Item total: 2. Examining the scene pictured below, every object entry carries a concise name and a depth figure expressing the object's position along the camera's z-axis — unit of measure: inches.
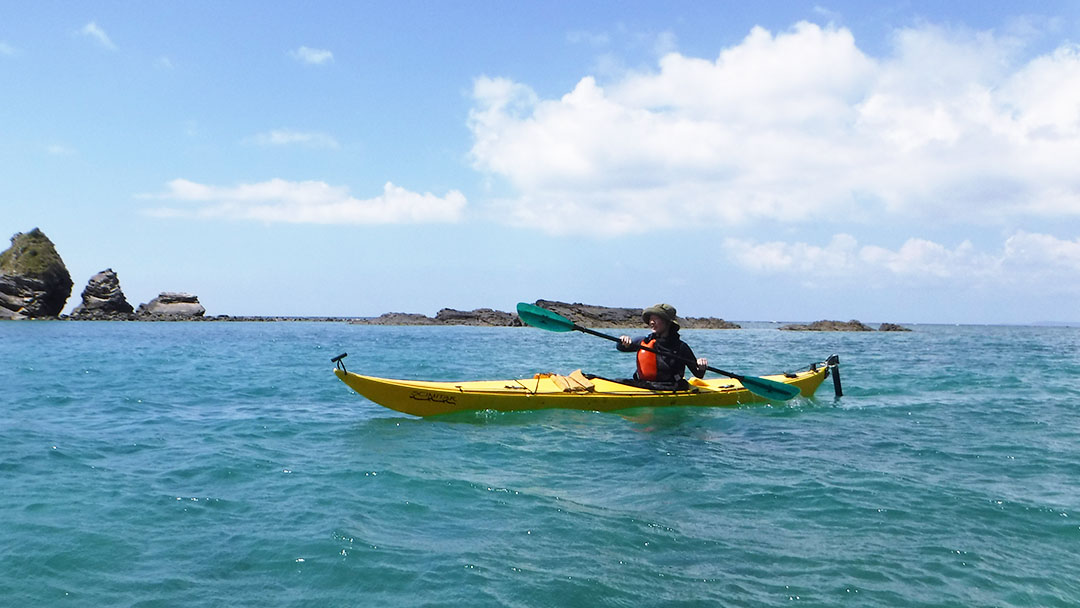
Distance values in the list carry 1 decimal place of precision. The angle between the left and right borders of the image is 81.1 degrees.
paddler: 387.5
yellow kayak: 367.9
